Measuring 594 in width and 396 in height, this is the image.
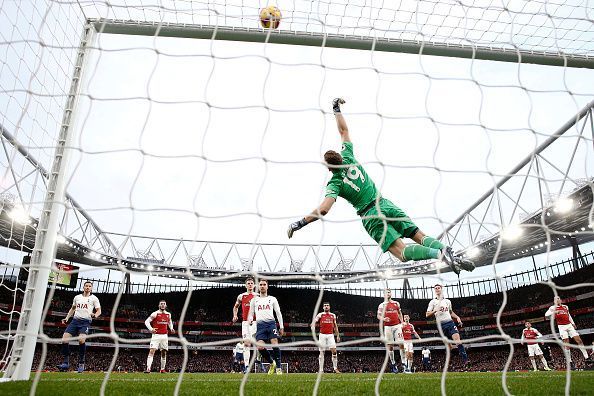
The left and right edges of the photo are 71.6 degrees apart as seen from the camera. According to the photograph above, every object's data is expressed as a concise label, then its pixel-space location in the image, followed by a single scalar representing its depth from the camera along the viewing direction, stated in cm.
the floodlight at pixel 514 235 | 2004
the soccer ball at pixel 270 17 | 450
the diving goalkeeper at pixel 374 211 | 441
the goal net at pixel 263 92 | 369
